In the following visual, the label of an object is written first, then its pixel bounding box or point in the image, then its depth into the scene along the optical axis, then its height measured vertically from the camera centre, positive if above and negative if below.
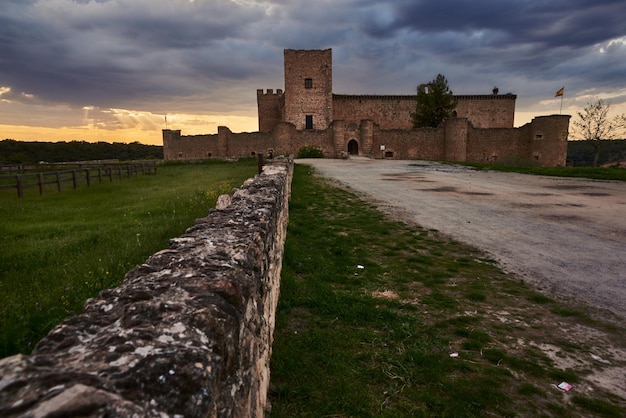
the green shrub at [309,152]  37.03 -0.02
